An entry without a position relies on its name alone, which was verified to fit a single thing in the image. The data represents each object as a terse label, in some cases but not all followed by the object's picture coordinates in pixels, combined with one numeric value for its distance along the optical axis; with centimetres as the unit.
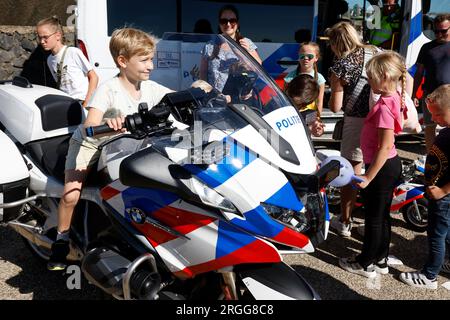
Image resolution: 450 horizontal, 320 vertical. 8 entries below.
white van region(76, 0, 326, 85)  518
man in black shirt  487
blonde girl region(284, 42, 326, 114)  417
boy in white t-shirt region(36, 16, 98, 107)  441
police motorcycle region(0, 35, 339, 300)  188
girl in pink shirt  285
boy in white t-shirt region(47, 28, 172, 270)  248
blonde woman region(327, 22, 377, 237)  344
